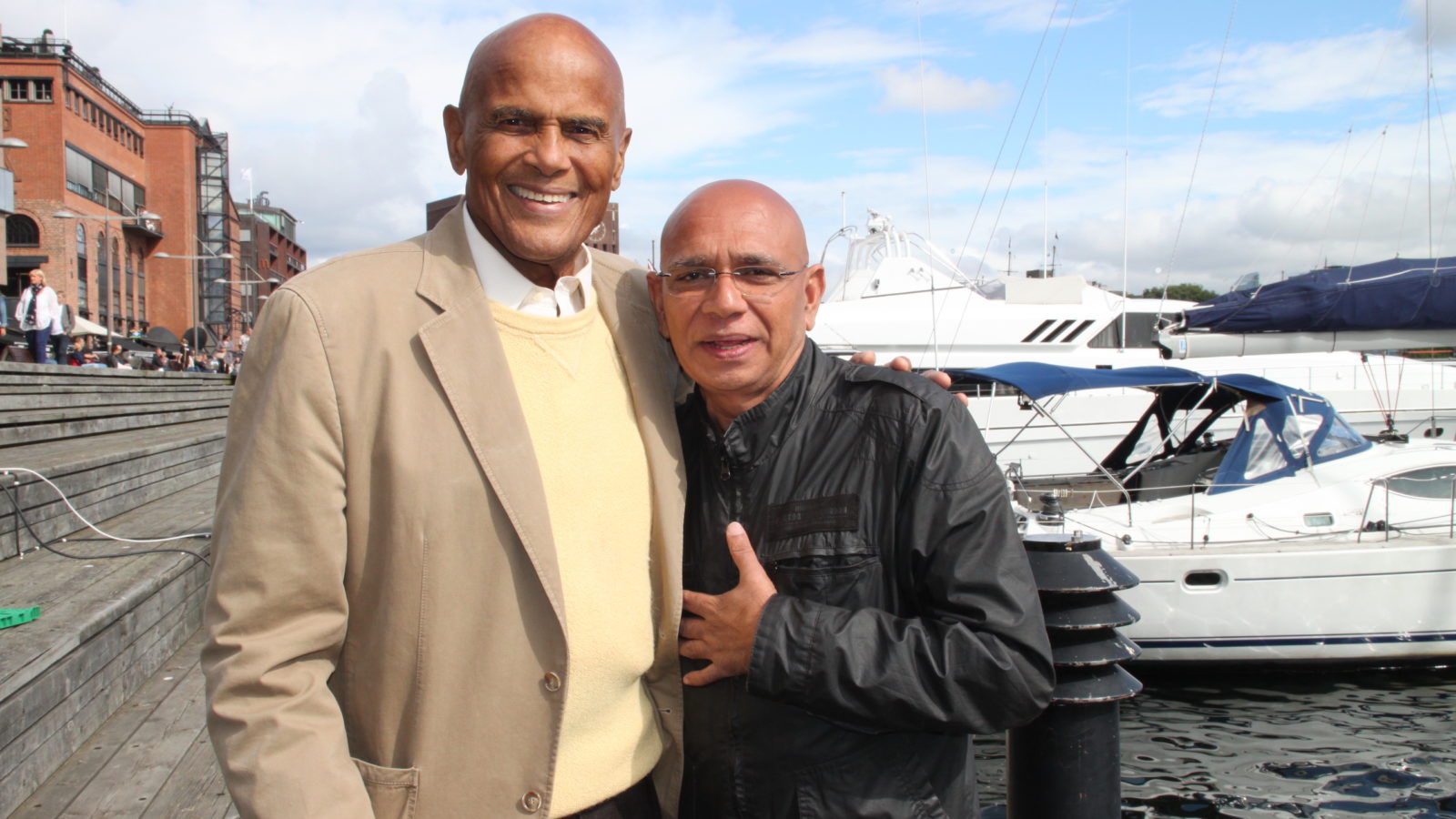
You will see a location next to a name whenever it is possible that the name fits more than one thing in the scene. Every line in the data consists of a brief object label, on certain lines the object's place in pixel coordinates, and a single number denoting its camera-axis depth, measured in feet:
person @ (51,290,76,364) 50.19
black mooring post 7.98
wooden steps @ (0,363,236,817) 9.98
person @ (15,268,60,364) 46.32
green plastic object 11.27
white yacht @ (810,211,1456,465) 61.00
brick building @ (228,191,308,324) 250.37
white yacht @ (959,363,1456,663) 30.86
